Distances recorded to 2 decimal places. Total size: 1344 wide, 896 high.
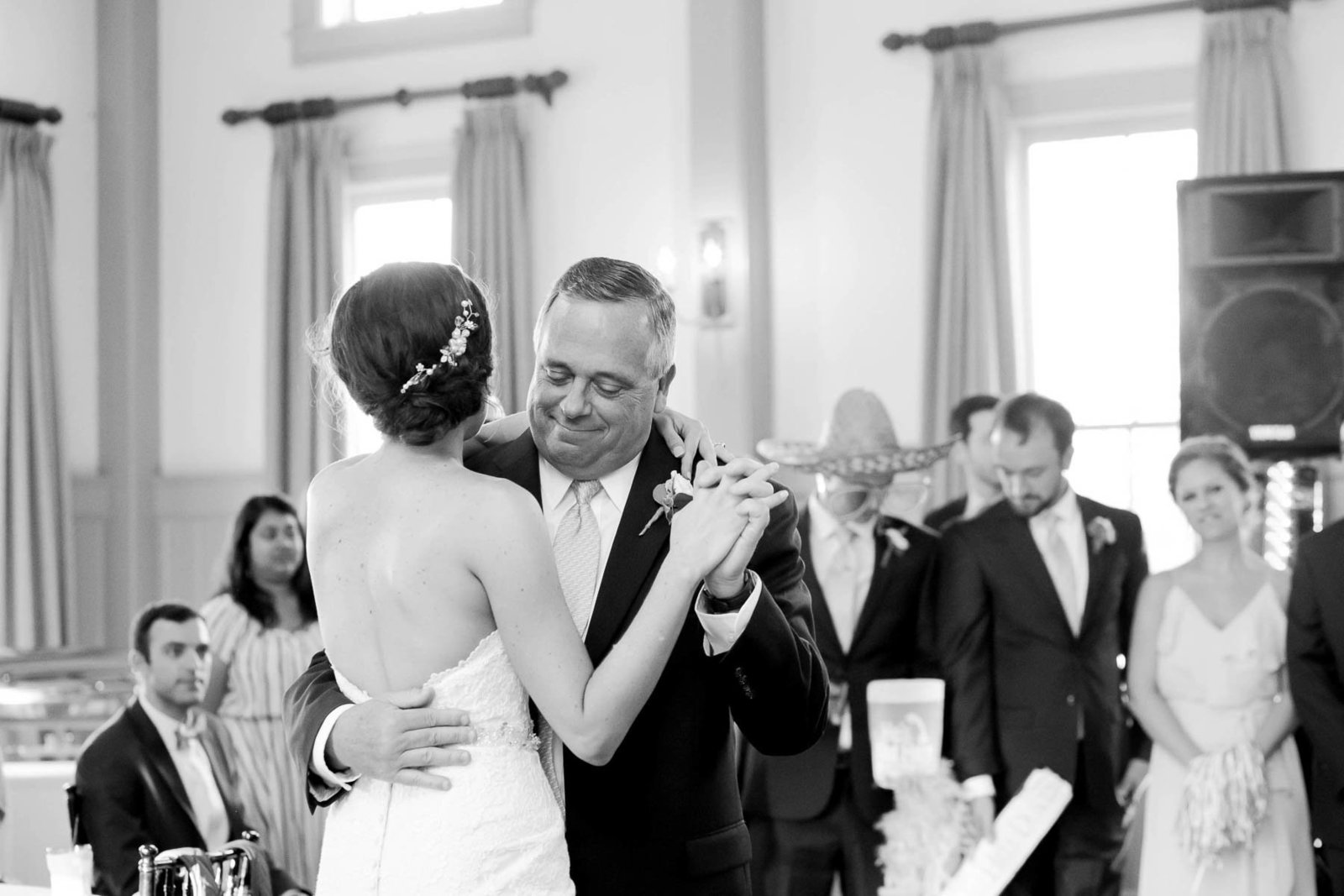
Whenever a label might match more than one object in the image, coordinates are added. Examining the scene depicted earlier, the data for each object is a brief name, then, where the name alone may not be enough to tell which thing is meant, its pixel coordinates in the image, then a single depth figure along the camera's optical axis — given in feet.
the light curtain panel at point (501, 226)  26.48
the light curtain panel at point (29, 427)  27.94
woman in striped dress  15.93
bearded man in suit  14.30
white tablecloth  15.35
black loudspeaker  15.76
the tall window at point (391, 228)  28.71
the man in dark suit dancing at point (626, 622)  6.86
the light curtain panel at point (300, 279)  27.81
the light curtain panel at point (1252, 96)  22.11
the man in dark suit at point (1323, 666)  12.80
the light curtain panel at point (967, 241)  23.57
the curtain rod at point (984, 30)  23.04
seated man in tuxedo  12.32
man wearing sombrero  14.35
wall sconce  24.43
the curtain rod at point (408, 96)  26.86
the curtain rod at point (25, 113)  28.17
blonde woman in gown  13.60
